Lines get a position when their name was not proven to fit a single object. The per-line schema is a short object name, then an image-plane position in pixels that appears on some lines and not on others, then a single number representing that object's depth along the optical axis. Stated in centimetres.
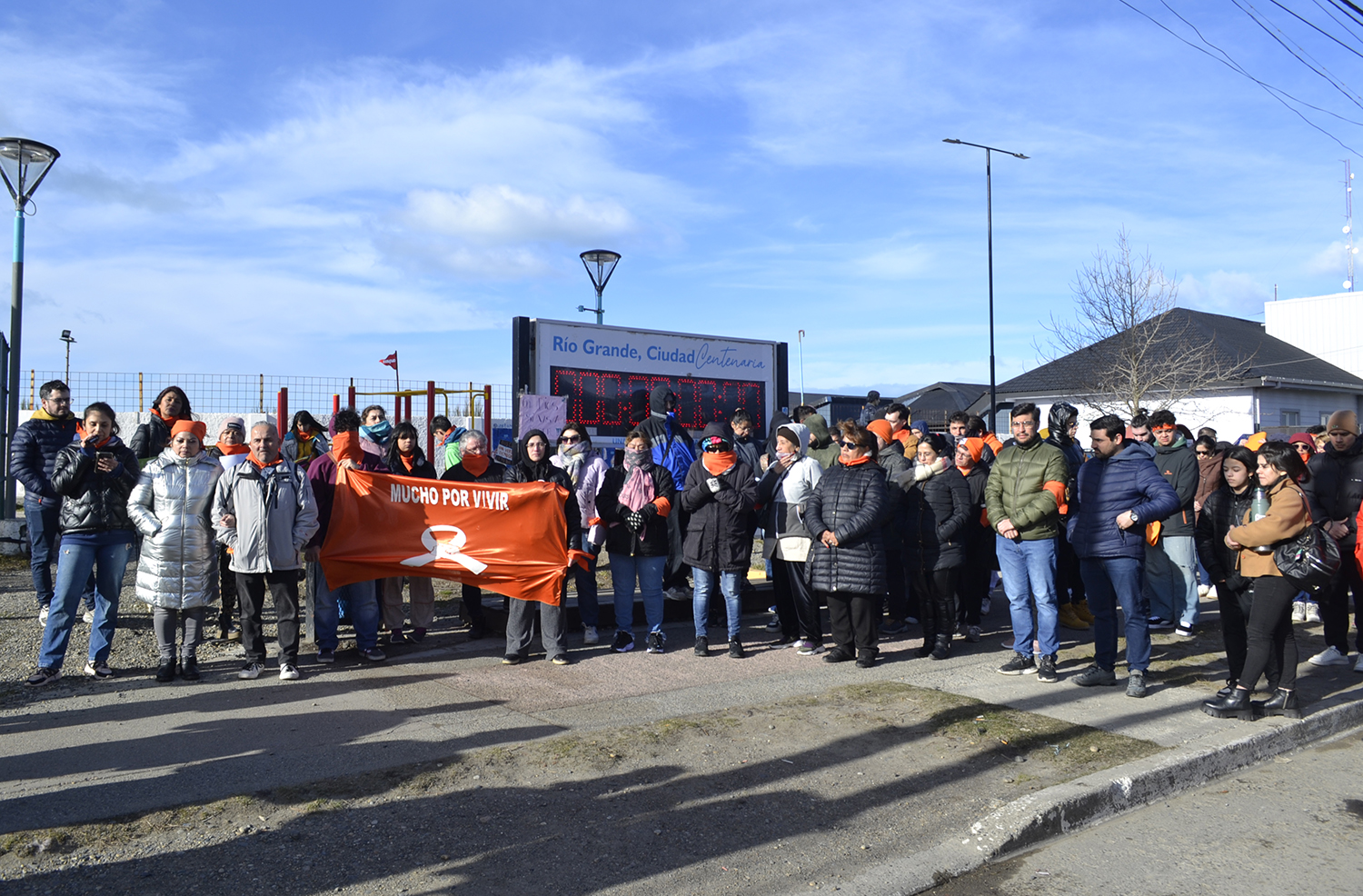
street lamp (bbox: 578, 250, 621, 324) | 1899
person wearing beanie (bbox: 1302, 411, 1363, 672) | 796
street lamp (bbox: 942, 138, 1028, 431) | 3144
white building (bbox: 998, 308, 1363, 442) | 3359
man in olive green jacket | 713
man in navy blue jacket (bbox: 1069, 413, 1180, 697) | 674
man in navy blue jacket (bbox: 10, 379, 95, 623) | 806
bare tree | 2966
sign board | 1384
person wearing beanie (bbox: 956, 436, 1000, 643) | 904
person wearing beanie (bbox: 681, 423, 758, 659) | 802
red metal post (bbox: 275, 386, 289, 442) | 1722
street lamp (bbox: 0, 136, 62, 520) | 1282
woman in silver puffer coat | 682
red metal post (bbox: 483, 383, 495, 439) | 1630
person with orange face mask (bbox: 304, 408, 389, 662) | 775
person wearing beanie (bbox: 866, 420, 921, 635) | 848
